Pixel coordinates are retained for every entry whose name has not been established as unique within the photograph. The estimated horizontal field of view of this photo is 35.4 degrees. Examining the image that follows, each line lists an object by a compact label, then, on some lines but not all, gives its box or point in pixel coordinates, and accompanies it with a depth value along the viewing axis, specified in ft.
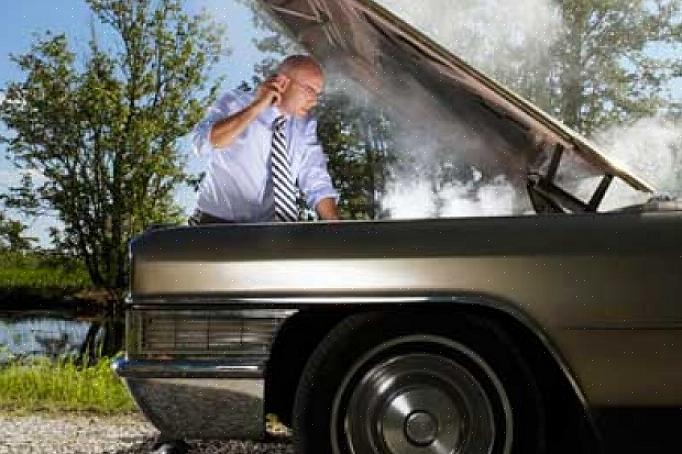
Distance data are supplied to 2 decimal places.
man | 14.58
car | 10.92
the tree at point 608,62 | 79.82
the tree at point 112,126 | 112.88
